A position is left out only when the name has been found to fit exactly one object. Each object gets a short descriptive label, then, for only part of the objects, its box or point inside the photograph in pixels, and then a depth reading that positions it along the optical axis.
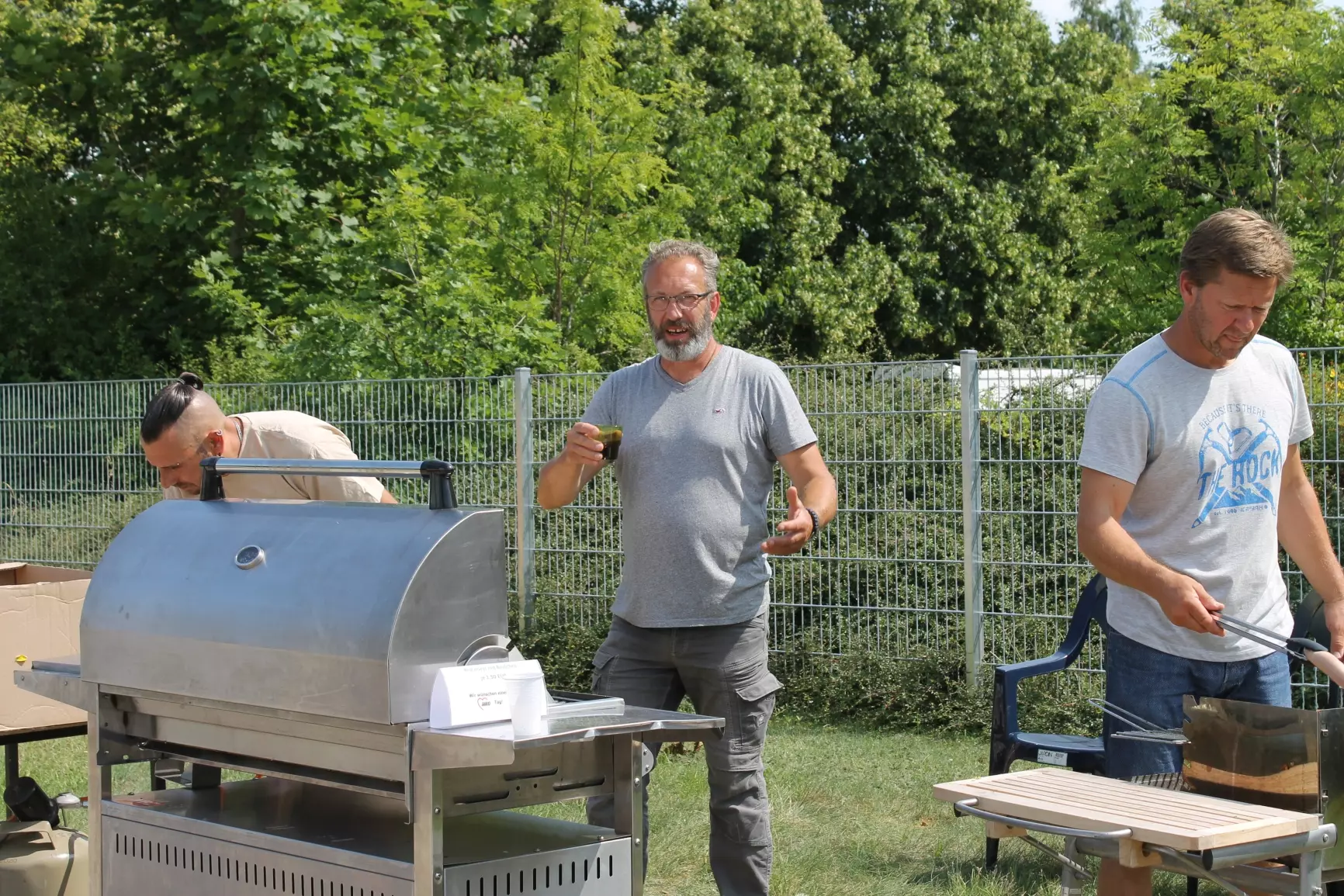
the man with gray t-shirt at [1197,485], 3.14
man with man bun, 3.97
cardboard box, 4.00
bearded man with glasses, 3.87
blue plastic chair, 5.01
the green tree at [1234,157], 13.29
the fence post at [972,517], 7.58
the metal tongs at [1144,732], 3.05
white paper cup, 2.48
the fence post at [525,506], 8.77
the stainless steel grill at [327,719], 2.53
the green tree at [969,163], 23.95
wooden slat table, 2.50
